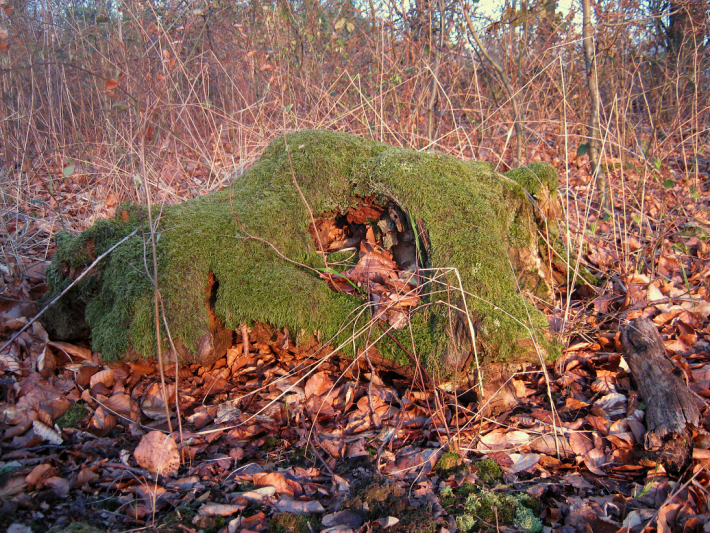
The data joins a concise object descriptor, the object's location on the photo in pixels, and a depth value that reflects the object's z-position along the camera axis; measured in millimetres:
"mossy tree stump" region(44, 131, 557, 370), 1143
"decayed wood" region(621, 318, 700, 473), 1013
